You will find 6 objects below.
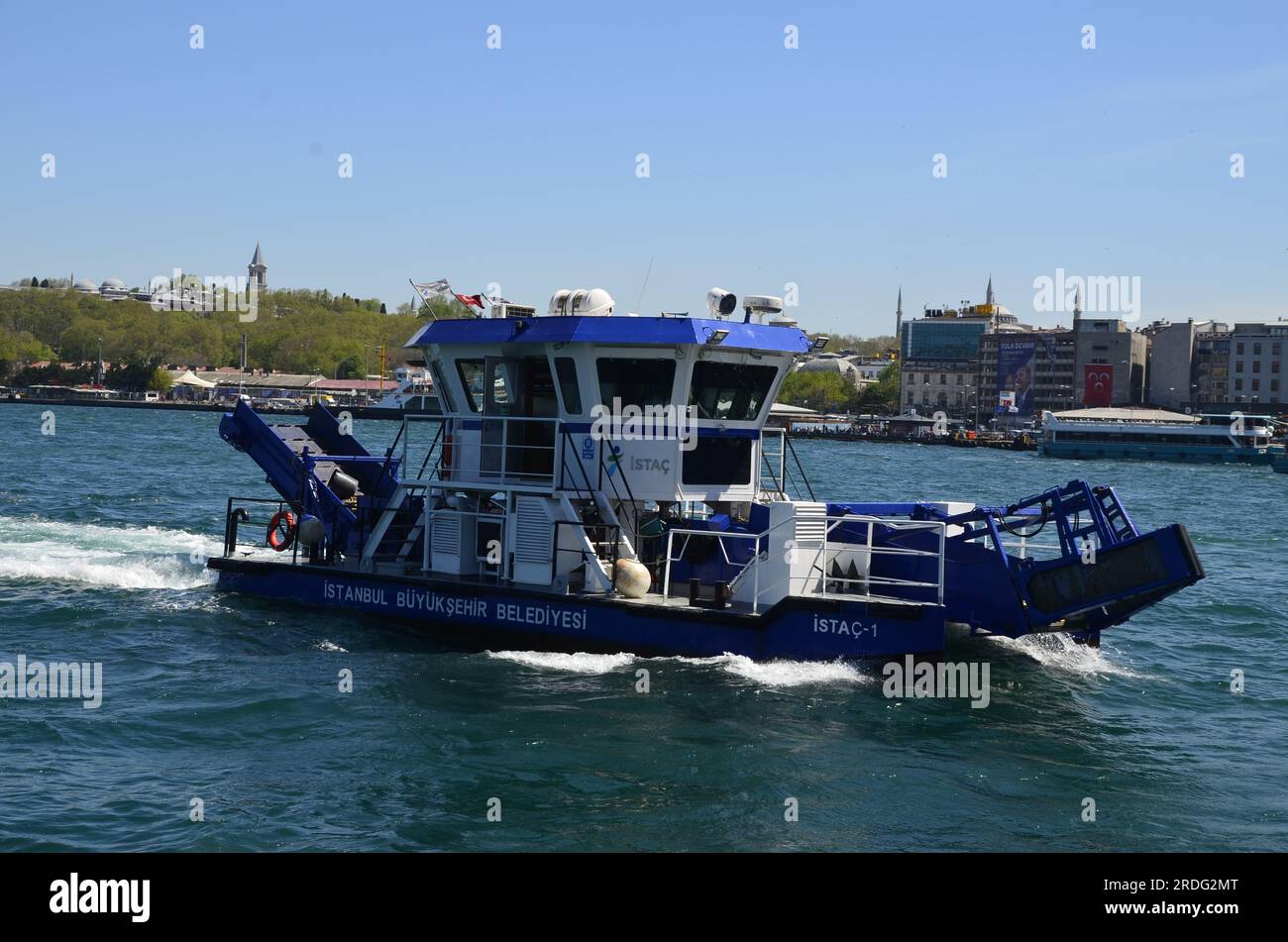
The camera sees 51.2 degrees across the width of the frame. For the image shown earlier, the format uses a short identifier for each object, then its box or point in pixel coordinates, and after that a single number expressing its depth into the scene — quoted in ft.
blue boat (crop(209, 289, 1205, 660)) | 51.24
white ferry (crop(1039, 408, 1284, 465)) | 363.97
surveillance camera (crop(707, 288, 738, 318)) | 58.18
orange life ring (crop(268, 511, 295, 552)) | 68.08
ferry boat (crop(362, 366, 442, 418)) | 367.35
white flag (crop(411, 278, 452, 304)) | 63.62
